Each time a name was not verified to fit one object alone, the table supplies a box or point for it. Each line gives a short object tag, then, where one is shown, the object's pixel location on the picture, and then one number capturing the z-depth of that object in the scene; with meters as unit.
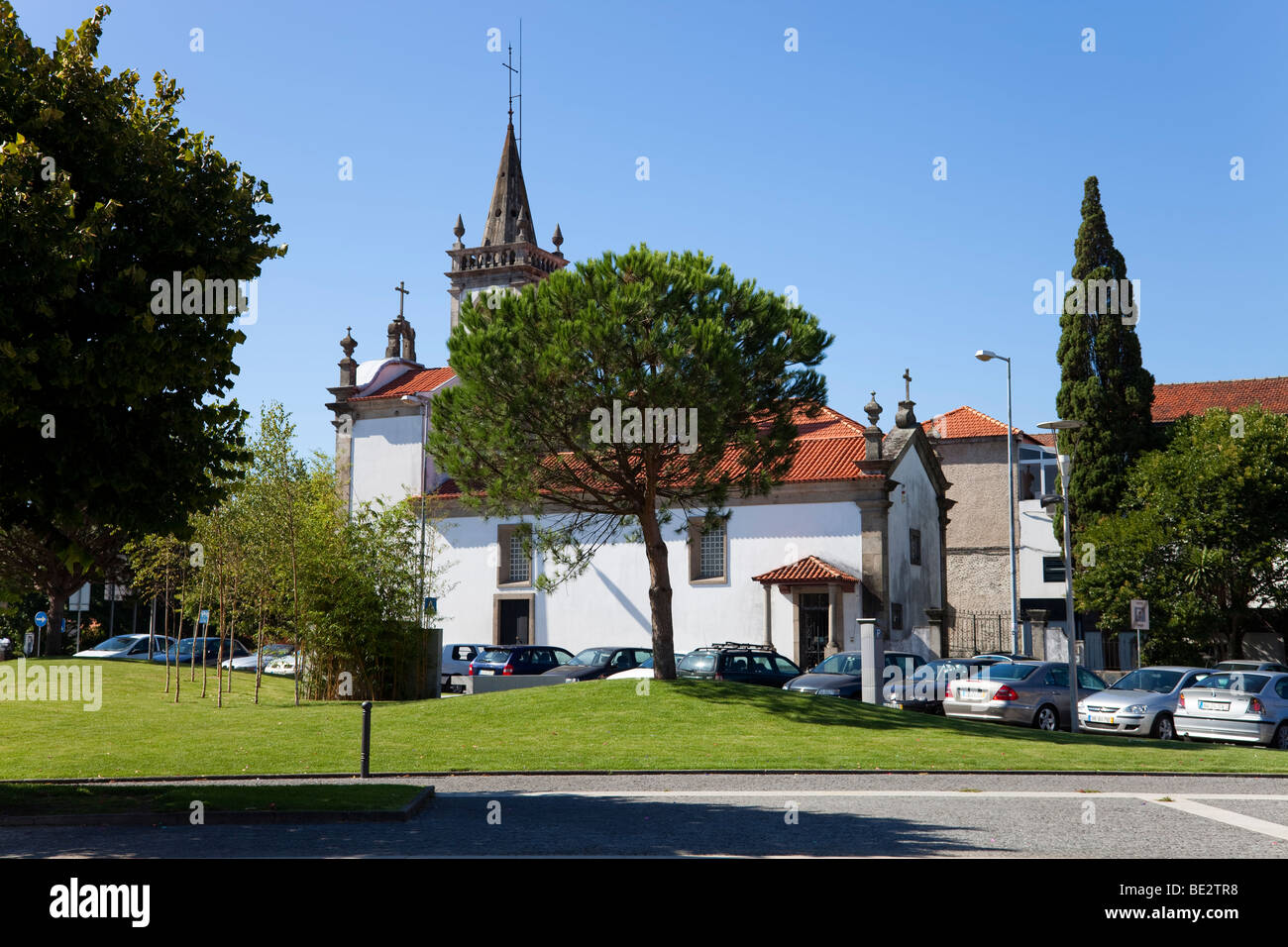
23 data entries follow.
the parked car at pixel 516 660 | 32.69
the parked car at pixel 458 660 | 35.12
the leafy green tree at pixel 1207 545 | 36.59
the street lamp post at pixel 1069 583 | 23.08
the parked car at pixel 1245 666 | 29.11
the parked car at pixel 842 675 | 27.00
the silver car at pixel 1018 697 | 24.09
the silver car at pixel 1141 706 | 23.02
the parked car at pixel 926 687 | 26.33
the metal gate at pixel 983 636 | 43.16
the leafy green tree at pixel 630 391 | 23.91
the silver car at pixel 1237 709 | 21.86
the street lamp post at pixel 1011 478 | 37.91
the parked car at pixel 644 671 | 29.93
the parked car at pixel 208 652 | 48.38
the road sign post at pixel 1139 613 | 27.28
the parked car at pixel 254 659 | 45.65
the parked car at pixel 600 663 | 32.25
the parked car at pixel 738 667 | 28.77
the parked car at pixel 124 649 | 46.06
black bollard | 15.12
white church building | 39.94
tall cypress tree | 42.34
